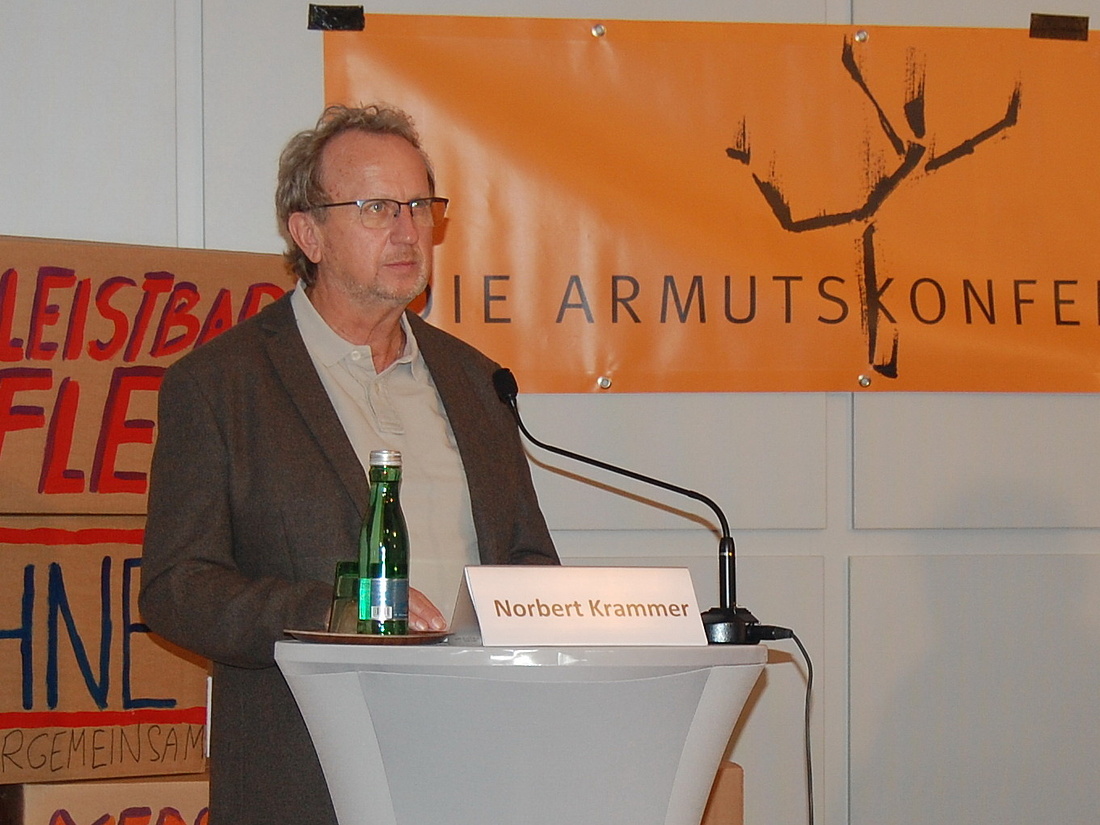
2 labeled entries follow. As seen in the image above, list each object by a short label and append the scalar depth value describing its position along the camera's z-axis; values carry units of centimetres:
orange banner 850
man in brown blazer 746
